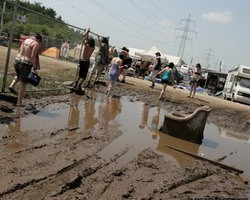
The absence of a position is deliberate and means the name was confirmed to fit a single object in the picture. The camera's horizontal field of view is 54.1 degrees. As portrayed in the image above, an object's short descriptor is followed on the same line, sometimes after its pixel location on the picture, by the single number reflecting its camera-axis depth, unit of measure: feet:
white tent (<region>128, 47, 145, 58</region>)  105.90
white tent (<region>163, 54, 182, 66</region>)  103.80
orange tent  68.64
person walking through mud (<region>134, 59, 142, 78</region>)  62.58
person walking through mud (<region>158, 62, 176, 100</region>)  33.36
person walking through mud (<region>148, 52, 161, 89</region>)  41.99
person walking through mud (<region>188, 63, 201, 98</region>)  39.27
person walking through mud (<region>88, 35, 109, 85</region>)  31.78
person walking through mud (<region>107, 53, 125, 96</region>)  29.29
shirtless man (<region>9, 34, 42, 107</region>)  18.61
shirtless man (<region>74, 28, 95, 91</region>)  27.38
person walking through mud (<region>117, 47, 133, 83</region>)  37.78
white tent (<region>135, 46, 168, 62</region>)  86.32
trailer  54.01
